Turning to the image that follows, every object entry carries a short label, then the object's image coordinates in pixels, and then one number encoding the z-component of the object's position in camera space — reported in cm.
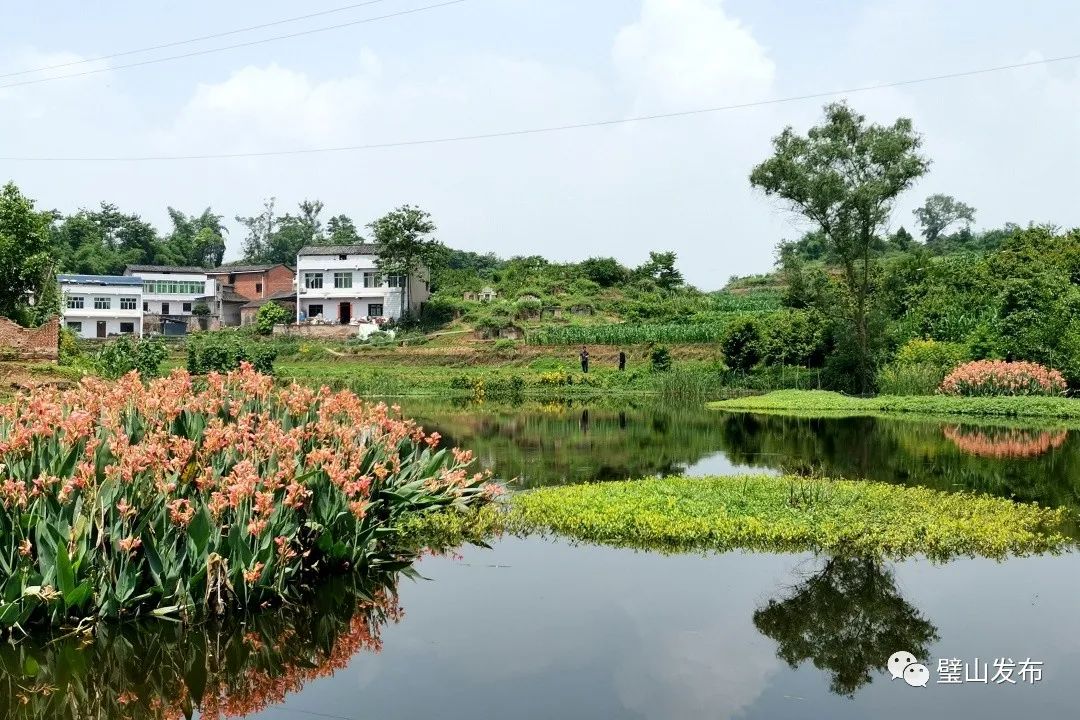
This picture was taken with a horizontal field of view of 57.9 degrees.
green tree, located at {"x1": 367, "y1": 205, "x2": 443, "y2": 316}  6350
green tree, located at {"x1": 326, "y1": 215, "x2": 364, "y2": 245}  9557
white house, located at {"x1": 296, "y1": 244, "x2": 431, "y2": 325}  6700
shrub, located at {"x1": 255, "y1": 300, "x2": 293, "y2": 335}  6406
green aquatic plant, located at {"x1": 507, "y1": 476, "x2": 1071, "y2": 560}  1131
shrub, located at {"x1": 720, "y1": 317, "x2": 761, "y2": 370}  4403
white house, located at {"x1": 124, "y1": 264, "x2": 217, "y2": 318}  7450
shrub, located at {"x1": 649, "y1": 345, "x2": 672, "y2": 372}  4825
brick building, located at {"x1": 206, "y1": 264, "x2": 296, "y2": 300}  7838
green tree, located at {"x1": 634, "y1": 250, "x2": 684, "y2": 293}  7169
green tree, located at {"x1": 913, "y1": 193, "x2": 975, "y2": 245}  9988
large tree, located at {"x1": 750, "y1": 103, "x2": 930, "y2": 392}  3741
